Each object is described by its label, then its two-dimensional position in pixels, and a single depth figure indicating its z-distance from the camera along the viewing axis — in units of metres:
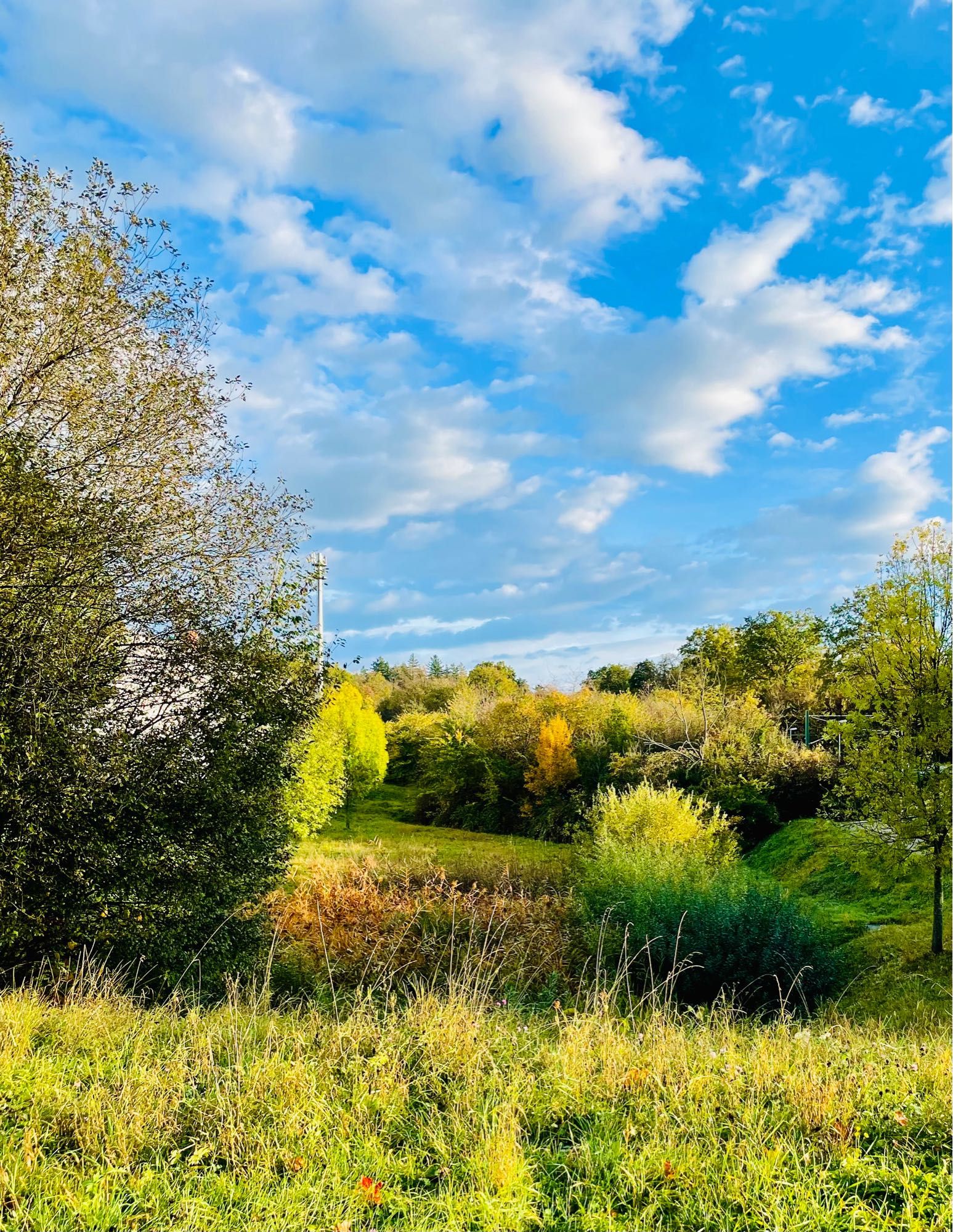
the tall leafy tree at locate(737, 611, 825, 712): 29.70
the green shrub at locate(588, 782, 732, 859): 12.96
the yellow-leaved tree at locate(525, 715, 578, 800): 22.95
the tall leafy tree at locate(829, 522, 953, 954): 9.84
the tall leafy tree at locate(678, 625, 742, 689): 30.41
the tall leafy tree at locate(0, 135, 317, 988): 7.34
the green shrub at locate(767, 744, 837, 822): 19.05
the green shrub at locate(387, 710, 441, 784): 30.19
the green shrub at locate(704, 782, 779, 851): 18.72
